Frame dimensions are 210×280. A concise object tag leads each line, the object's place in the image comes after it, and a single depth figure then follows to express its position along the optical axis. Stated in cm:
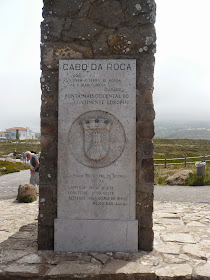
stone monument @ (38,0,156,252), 392
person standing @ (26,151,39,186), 852
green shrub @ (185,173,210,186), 1096
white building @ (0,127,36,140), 10624
